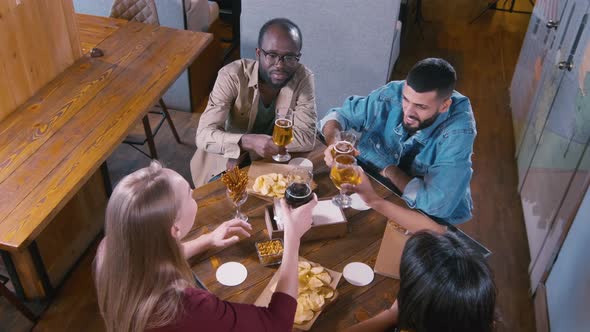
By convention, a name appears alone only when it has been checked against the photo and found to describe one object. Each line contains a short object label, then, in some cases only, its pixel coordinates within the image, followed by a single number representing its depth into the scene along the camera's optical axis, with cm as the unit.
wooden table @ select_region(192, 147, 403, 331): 154
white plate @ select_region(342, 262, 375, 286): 162
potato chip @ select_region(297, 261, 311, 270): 161
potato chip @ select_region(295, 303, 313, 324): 147
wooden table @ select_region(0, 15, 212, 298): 198
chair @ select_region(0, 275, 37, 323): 228
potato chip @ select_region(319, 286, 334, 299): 154
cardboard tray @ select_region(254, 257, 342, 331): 147
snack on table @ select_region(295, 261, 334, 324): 149
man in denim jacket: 198
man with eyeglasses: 222
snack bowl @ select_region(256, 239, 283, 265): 165
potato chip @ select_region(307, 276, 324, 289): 156
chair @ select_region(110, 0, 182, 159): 347
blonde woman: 128
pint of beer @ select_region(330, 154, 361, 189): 184
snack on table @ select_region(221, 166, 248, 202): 176
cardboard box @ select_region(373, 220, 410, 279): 164
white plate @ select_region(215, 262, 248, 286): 159
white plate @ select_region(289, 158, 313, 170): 208
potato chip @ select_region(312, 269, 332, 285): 158
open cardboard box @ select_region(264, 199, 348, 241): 173
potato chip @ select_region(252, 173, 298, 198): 189
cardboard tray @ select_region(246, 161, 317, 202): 197
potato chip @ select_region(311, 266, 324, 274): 160
